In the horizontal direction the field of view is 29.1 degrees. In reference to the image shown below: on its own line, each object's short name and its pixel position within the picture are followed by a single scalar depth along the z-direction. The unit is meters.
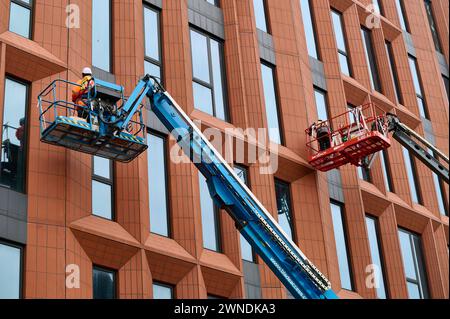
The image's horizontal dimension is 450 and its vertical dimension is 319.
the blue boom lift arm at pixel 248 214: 28.06
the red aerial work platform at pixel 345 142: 33.91
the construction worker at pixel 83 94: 26.49
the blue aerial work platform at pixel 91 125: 25.81
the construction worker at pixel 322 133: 35.50
